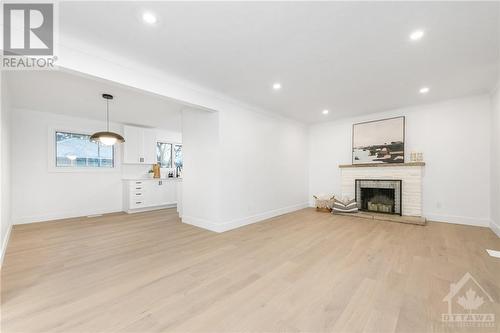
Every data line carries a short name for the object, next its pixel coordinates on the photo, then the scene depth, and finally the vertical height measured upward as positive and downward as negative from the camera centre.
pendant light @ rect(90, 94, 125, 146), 3.89 +0.54
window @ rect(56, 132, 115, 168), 5.18 +0.35
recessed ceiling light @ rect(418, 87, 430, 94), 3.74 +1.41
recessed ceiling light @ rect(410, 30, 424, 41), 2.19 +1.42
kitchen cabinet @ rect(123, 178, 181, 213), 5.79 -0.84
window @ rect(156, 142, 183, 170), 6.98 +0.38
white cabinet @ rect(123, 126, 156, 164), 6.00 +0.61
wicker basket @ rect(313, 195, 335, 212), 5.63 -1.00
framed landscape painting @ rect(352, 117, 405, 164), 4.89 +0.63
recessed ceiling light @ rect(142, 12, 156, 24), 1.94 +1.42
